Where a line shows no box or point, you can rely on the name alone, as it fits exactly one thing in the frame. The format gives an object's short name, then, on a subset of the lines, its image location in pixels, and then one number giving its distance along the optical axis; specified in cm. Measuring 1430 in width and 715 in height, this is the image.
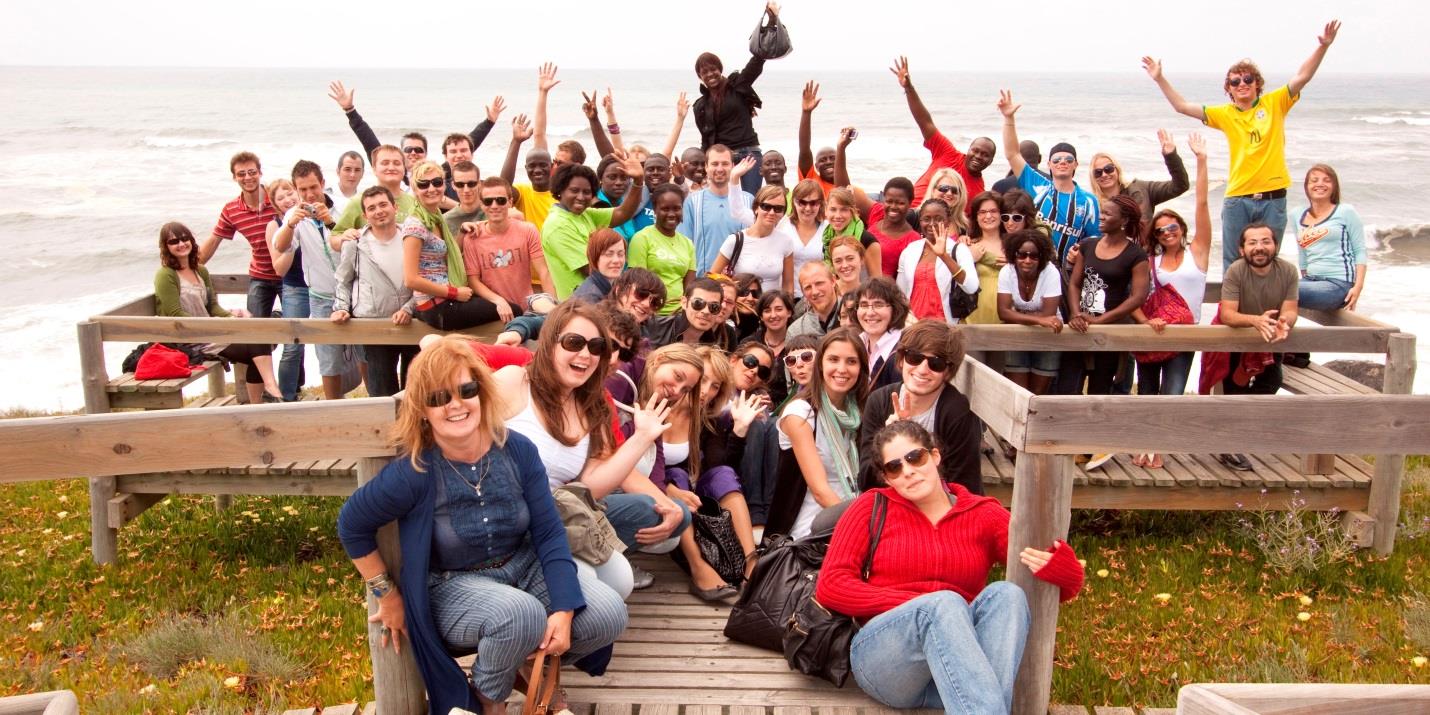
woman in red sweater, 390
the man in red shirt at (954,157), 901
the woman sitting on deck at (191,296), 777
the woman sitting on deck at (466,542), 378
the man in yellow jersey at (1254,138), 900
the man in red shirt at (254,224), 832
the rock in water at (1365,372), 1309
